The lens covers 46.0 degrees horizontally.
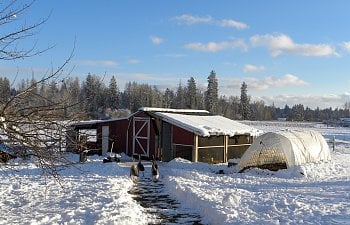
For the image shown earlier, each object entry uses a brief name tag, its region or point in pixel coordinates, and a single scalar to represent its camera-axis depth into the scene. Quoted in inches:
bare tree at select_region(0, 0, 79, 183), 230.8
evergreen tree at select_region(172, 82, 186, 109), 4500.5
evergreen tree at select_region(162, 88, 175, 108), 4303.6
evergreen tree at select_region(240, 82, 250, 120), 4382.4
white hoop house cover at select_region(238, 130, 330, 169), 804.6
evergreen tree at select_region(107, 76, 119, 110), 3308.8
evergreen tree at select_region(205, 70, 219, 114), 4030.0
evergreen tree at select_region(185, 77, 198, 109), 4199.8
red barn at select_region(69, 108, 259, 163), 979.9
